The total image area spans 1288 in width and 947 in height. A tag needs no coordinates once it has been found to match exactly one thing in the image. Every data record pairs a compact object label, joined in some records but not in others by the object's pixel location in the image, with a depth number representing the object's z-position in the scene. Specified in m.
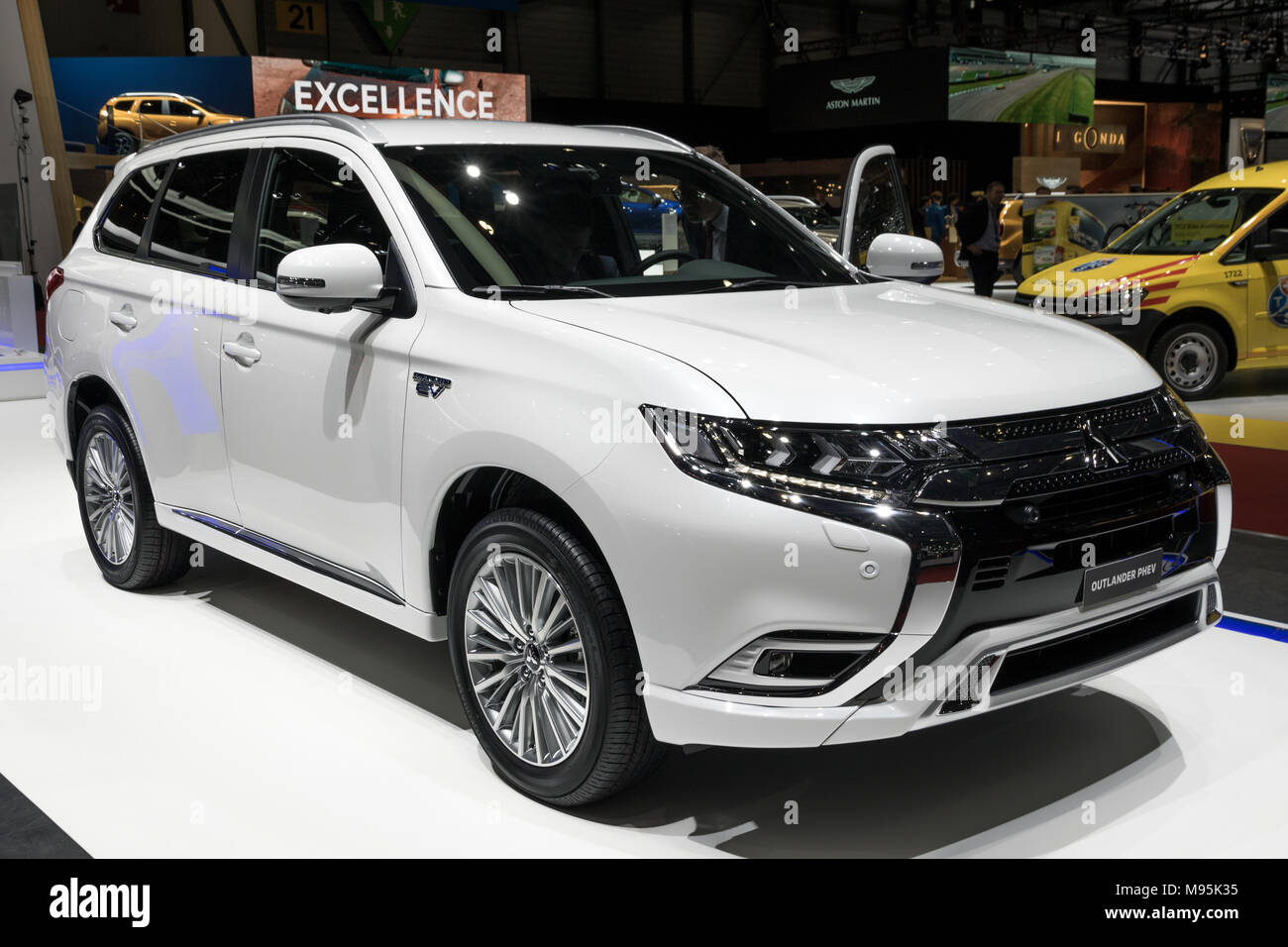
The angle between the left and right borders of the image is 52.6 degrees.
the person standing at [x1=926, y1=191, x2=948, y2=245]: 22.39
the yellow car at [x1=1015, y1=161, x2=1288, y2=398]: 9.48
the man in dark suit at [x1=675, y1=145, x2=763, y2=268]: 4.09
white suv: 2.69
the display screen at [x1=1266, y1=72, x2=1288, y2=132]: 30.66
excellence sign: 17.55
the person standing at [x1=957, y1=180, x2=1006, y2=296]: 15.46
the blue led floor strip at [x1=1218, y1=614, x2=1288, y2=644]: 4.48
